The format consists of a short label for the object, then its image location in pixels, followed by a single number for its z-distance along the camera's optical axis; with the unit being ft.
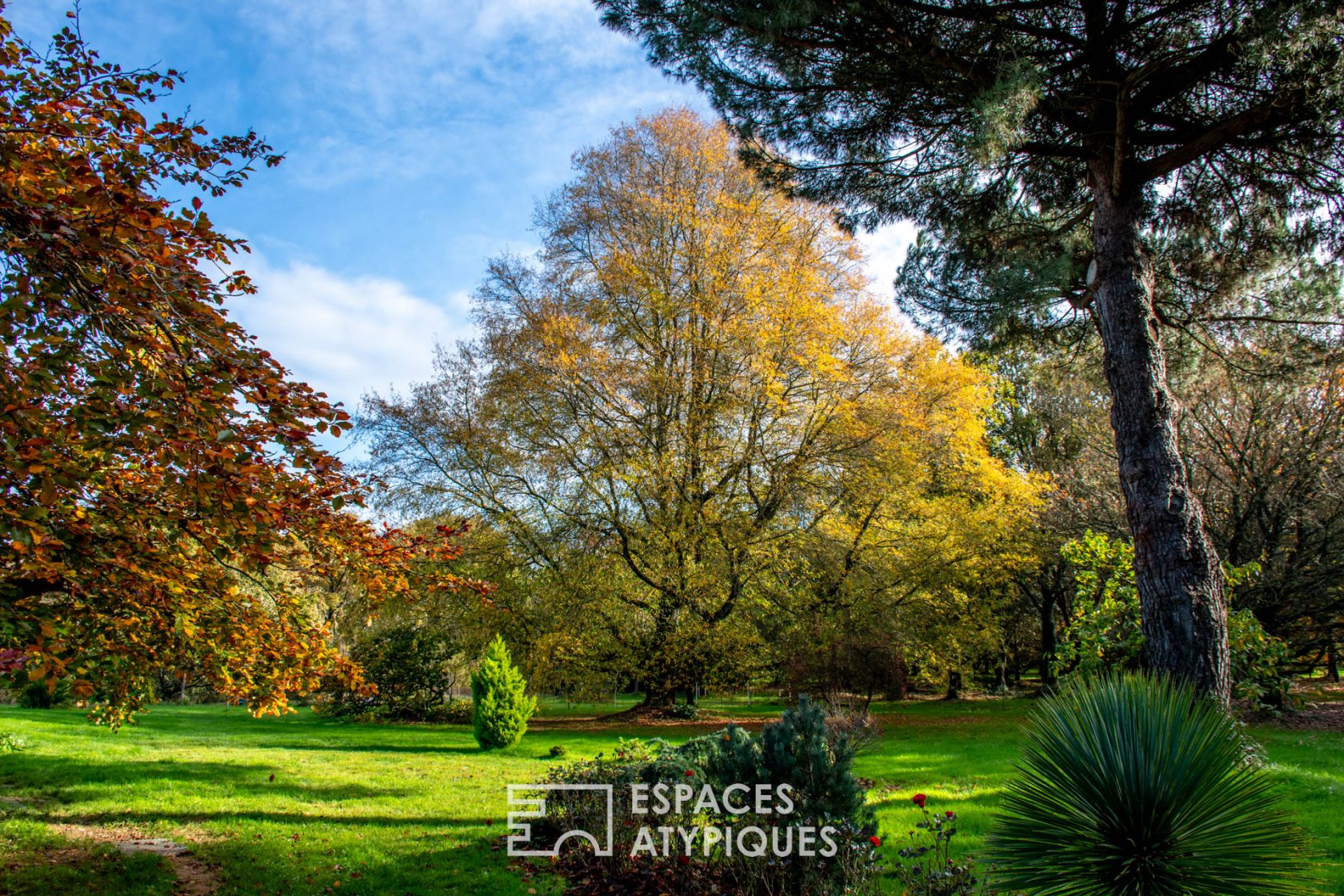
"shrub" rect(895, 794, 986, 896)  11.76
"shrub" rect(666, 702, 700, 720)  56.24
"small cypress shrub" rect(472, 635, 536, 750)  41.42
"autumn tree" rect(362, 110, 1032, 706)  51.34
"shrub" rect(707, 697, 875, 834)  14.67
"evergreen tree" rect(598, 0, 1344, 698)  21.24
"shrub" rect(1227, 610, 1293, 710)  30.68
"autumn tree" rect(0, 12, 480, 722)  10.41
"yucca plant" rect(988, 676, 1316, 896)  10.21
